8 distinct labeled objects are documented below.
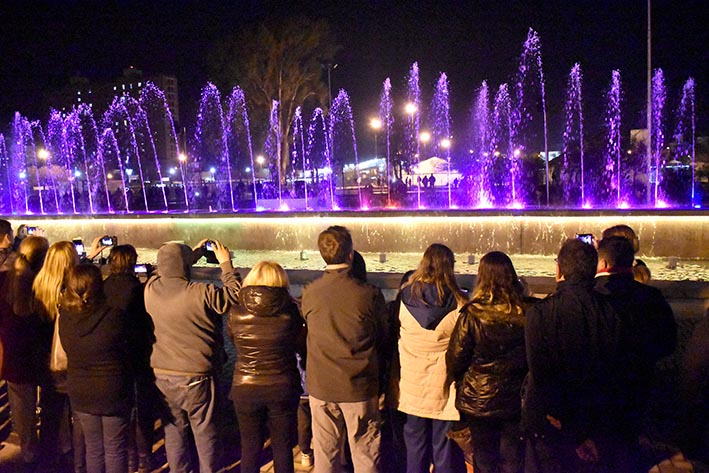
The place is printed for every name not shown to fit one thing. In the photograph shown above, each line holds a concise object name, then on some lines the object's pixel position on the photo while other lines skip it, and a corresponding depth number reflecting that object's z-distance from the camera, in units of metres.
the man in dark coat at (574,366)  2.95
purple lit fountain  21.88
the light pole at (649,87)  17.06
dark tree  32.59
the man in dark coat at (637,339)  2.99
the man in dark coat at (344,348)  3.47
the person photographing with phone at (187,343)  3.72
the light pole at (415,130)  21.80
